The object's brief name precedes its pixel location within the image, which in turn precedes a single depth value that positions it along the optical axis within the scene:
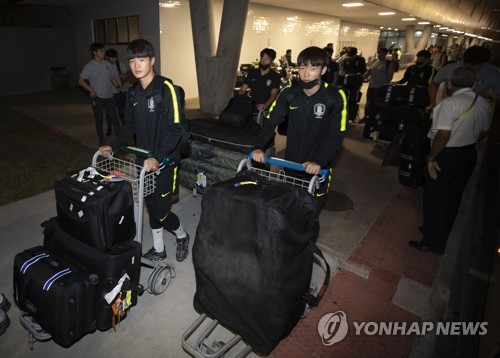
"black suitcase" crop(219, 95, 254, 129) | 4.46
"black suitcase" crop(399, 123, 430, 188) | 3.86
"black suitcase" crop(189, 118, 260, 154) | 4.14
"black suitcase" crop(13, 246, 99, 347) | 1.95
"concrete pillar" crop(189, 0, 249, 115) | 8.74
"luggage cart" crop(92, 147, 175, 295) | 2.43
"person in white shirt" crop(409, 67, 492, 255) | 2.97
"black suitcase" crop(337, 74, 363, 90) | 8.51
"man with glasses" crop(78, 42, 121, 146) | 5.96
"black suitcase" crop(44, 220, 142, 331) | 2.13
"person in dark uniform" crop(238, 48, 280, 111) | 5.45
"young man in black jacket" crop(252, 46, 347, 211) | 2.71
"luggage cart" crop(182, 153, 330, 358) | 2.05
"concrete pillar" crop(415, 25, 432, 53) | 28.58
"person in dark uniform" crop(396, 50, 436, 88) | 7.20
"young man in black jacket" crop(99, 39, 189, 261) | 2.53
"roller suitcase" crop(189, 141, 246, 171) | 4.15
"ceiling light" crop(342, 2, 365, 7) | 13.72
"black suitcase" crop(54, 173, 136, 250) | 2.08
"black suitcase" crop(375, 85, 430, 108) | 6.17
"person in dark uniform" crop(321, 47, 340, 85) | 8.23
